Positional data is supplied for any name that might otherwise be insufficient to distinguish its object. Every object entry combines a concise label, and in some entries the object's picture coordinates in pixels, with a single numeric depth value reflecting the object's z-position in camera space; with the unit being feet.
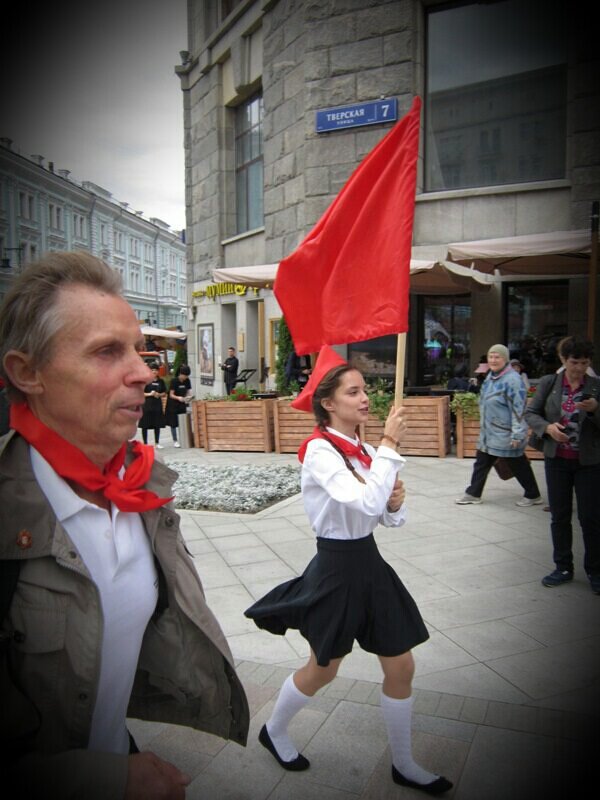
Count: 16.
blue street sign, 43.93
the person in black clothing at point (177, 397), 44.21
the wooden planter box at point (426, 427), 34.83
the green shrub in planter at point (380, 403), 35.53
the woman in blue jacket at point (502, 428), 24.61
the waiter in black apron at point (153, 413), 42.70
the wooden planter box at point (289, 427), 38.27
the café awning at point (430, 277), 40.34
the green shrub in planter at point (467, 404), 33.96
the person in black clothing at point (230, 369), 61.36
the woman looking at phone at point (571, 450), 16.52
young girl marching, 8.72
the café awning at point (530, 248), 33.45
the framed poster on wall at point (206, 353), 72.18
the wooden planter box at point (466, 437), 34.60
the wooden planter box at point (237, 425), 39.06
